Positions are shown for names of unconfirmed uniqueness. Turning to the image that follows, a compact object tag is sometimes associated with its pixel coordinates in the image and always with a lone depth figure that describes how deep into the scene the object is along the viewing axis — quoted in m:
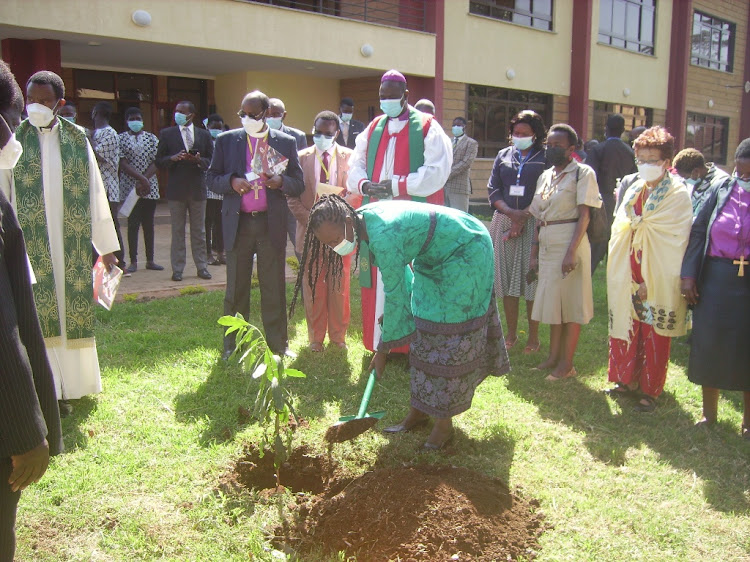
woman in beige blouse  5.11
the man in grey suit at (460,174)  8.44
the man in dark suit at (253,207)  5.41
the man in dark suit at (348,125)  10.76
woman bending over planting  3.55
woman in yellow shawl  4.63
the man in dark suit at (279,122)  7.35
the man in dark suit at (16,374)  1.96
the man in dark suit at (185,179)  8.35
